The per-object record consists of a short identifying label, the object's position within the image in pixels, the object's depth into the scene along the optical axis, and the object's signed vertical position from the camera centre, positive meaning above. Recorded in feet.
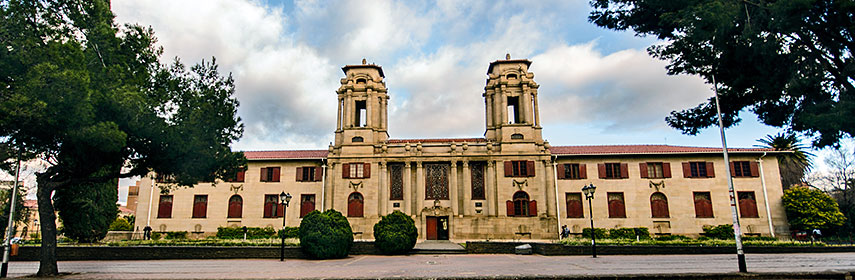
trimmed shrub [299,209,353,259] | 69.00 -0.80
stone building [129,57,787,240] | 120.16 +11.48
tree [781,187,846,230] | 110.11 +3.28
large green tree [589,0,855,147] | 38.96 +15.91
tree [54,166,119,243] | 96.68 +4.52
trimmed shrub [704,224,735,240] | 114.01 -1.66
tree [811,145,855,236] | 123.65 +11.82
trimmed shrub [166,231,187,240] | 124.06 -0.63
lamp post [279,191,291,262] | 78.34 +5.58
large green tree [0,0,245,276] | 42.68 +12.82
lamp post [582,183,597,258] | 78.89 +6.28
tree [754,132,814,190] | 152.87 +18.82
